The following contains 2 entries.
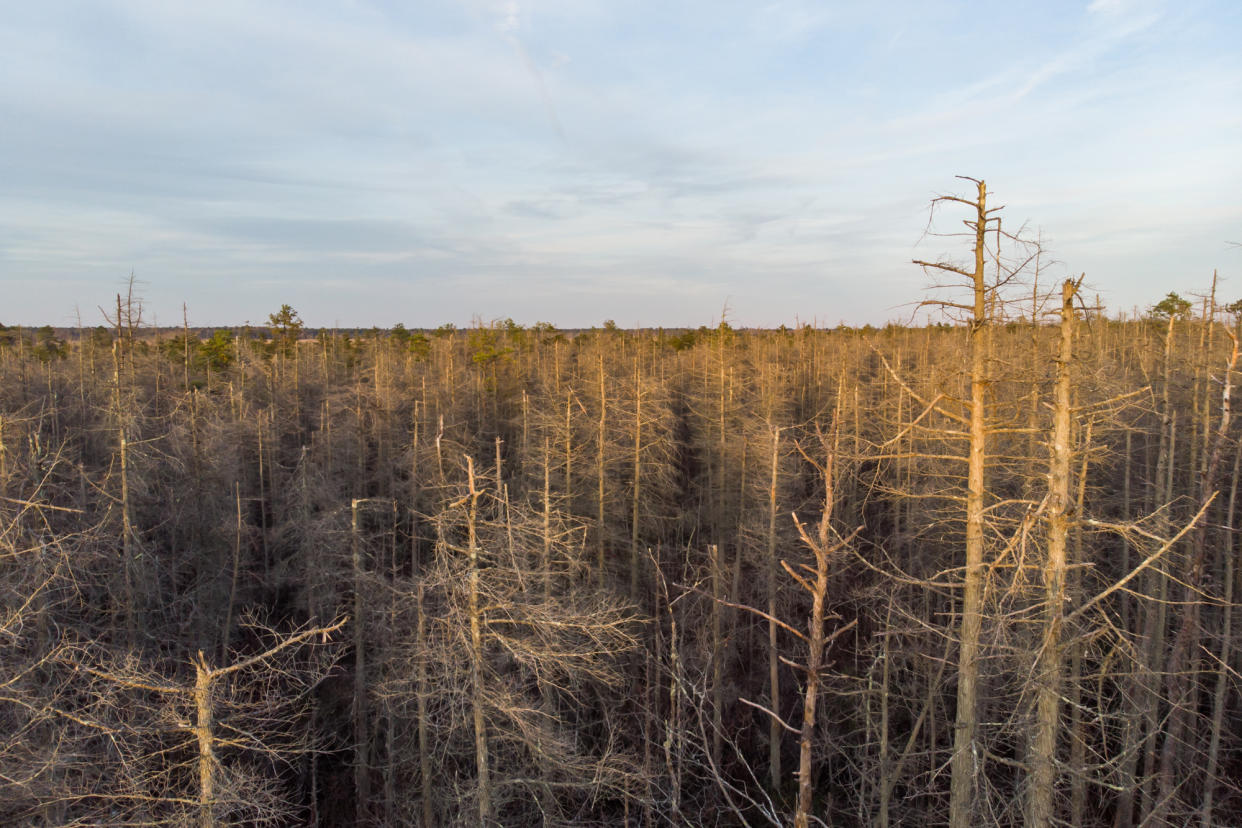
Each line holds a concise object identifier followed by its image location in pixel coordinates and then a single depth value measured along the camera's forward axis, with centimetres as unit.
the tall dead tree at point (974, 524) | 844
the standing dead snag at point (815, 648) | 635
